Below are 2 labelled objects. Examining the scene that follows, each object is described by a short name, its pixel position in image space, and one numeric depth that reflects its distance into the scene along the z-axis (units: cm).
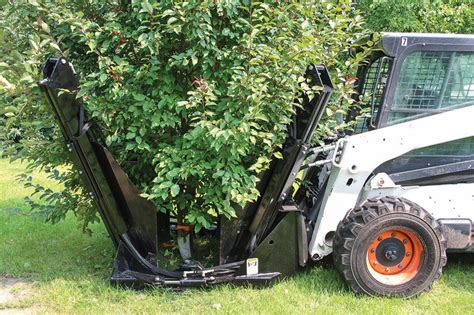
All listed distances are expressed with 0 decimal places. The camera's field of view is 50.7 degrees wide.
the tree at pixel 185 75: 375
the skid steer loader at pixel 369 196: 408
